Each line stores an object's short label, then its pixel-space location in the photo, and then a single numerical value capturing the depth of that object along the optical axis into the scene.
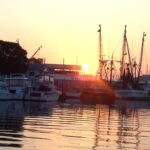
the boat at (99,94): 132.77
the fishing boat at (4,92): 99.52
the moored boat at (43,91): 106.30
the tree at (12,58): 136.51
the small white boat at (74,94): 141.40
